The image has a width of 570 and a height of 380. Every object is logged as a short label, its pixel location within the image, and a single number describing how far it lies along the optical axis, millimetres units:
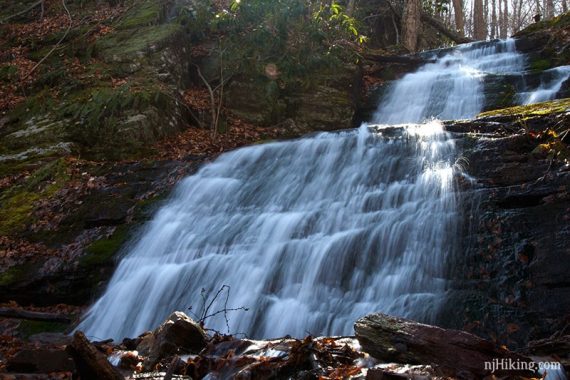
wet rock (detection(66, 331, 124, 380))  3148
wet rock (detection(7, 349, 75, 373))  3637
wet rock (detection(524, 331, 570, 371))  3106
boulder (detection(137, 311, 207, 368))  3818
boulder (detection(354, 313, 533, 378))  2861
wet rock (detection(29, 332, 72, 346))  5202
